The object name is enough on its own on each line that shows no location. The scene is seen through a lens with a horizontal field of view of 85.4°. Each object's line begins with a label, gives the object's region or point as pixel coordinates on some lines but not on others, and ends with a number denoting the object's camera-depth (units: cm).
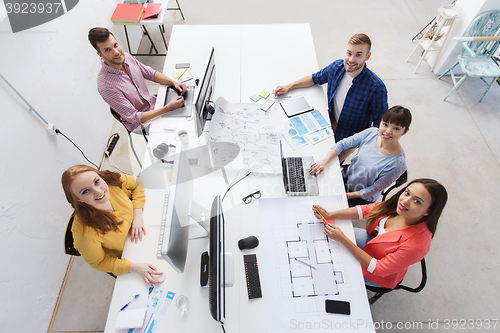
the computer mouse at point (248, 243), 163
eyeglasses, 184
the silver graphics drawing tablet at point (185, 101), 231
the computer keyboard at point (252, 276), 150
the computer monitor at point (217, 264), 113
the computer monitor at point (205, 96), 177
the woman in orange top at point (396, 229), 143
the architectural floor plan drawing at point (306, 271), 144
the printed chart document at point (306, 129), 214
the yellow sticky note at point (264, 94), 240
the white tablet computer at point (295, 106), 230
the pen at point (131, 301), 147
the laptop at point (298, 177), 188
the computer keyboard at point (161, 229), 162
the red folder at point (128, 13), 315
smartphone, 146
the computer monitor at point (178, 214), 120
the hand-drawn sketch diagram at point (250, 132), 201
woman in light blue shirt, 174
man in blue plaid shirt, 205
